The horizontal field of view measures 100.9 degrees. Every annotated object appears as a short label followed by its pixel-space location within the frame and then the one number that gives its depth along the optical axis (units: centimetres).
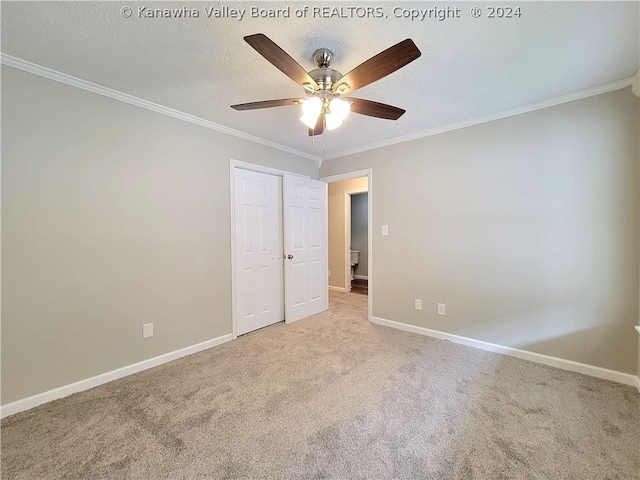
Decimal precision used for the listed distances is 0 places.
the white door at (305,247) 350
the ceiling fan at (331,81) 124
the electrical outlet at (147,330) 231
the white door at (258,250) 306
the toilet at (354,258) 640
